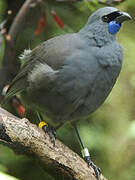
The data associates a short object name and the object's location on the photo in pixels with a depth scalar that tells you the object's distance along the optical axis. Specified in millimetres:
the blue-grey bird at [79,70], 5605
